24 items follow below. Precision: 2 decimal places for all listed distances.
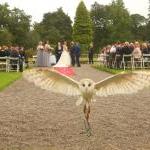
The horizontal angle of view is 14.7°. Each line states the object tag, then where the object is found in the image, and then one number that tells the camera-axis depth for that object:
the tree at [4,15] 107.69
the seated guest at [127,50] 38.97
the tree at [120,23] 121.75
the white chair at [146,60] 38.65
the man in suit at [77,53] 48.26
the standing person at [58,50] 44.45
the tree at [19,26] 106.50
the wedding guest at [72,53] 48.74
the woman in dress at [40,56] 41.78
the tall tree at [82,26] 115.78
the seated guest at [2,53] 40.46
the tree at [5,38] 95.25
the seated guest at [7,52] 40.19
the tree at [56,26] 129.00
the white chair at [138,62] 38.28
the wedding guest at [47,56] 42.03
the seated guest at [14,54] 39.81
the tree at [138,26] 136.38
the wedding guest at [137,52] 37.81
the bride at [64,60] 32.50
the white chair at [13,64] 39.16
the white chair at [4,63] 38.85
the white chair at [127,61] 38.65
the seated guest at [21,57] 38.71
